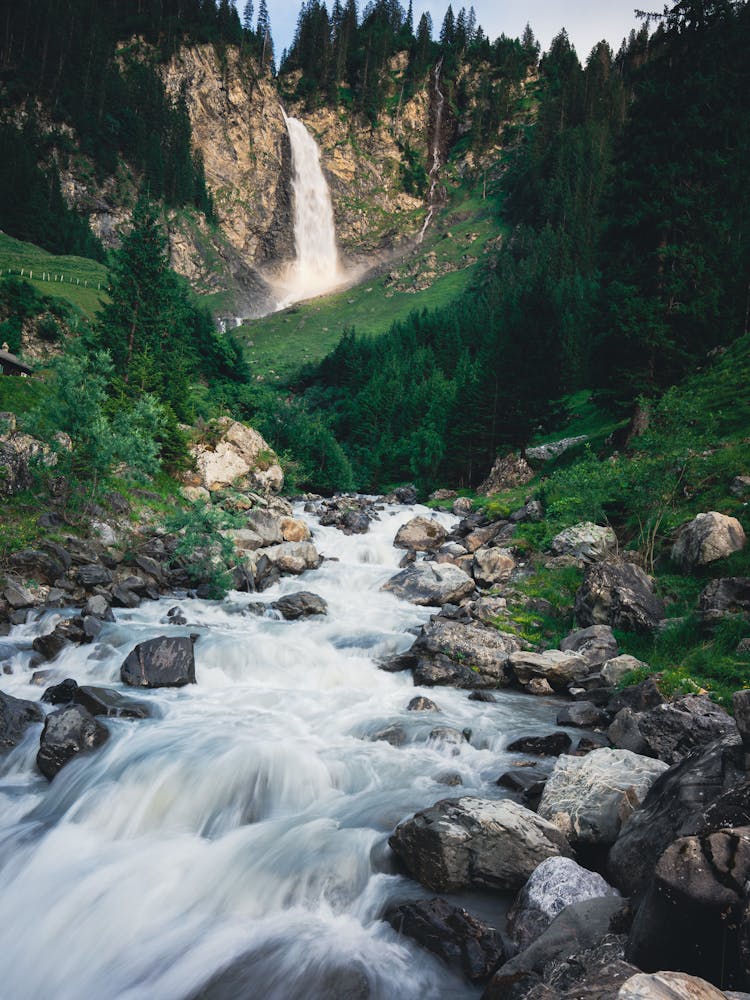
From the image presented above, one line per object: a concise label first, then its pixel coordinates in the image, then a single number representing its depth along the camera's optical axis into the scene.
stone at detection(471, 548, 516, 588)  23.58
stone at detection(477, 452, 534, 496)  42.53
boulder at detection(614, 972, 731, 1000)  3.24
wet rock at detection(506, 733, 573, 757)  11.51
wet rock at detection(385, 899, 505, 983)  6.40
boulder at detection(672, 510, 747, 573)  16.47
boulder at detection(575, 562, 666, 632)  16.08
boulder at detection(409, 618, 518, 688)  15.78
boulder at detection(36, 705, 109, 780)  10.78
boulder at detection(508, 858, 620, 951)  6.40
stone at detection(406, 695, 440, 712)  13.96
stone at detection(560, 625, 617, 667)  15.77
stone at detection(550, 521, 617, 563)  21.35
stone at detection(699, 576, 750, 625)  13.73
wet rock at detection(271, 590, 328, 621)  21.39
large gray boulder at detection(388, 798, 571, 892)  7.46
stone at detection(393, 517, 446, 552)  32.62
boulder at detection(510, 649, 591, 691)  15.23
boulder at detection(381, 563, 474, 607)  23.45
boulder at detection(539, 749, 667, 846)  7.68
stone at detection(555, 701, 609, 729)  12.59
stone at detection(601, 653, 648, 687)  13.84
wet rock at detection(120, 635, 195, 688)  14.73
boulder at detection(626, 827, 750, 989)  4.18
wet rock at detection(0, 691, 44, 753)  11.45
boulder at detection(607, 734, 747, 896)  6.14
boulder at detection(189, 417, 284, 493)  35.41
